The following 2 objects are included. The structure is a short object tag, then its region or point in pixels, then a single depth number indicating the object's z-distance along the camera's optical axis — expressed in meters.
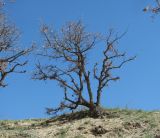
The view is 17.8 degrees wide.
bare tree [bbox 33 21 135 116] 21.77
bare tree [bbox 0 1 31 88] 21.47
